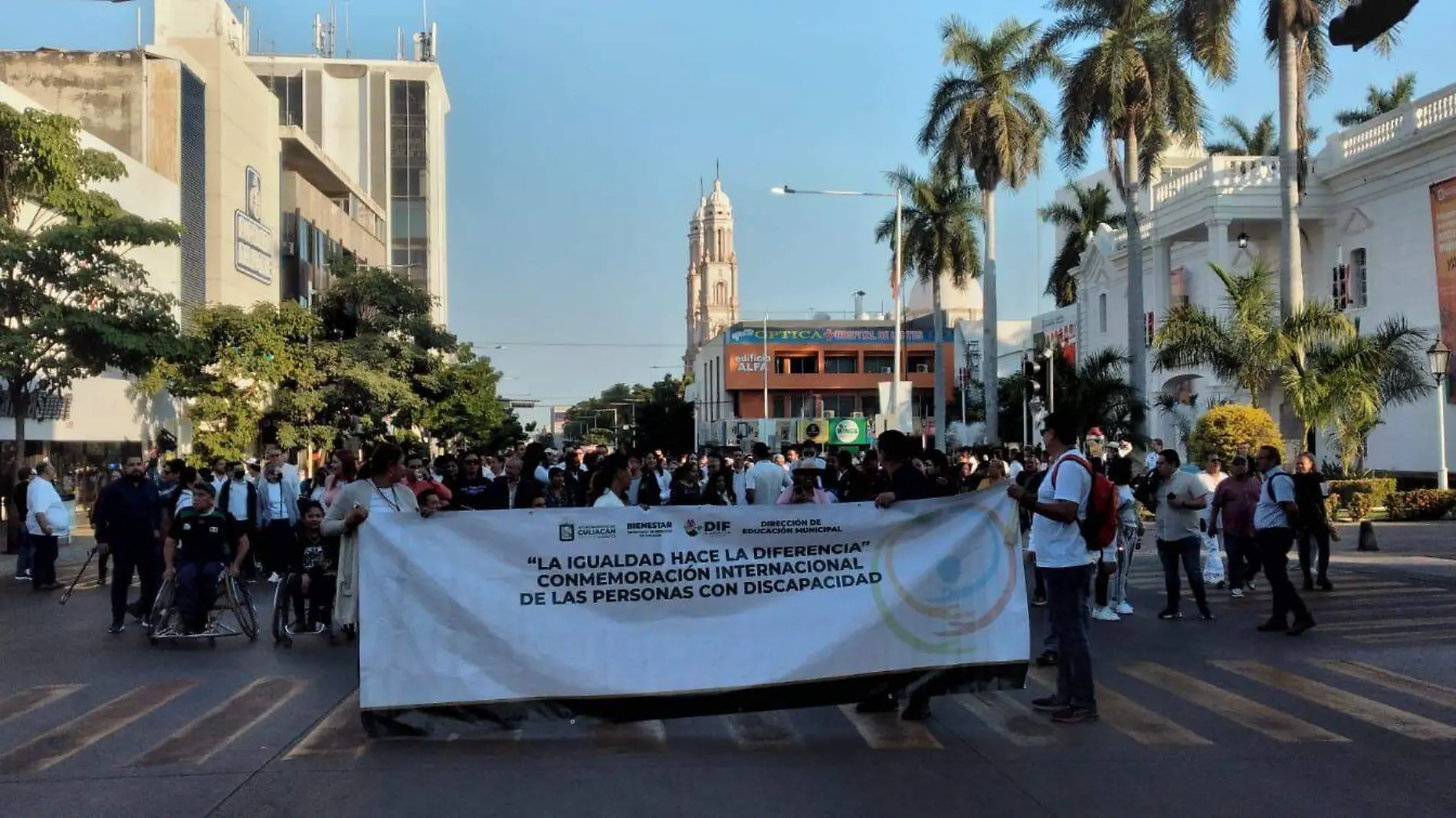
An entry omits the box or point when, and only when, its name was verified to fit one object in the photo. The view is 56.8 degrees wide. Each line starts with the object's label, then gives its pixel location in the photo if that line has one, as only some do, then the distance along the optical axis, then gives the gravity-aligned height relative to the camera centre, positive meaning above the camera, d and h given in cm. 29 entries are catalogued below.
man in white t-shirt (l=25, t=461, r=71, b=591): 1677 -75
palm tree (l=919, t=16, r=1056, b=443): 4341 +1077
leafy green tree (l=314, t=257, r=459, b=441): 3831 +324
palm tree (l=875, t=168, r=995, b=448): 5291 +879
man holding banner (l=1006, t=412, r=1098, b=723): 796 -72
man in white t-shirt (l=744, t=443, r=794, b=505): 1744 -40
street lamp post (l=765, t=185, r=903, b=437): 3809 +176
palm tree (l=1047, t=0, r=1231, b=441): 3509 +928
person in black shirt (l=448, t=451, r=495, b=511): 1364 -33
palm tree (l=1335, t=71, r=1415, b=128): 4756 +1218
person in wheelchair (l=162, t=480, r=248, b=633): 1187 -84
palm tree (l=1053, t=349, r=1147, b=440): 3528 +121
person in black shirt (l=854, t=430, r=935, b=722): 838 -17
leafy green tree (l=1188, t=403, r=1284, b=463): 2848 +28
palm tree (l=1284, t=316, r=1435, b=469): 2738 +121
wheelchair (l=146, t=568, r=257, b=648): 1202 -140
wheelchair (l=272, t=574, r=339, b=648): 1206 -143
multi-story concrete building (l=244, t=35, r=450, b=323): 9788 +2442
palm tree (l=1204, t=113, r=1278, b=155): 5412 +1233
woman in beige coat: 1012 -31
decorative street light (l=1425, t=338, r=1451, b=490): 2589 +156
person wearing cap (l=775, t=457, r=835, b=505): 1157 -32
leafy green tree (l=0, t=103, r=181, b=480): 2225 +331
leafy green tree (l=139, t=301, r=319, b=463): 3528 +227
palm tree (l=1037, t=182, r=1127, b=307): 6159 +1021
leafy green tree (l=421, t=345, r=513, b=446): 4638 +204
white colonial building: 3384 +626
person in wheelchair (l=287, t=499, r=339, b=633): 1227 -106
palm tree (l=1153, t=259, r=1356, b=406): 2794 +232
